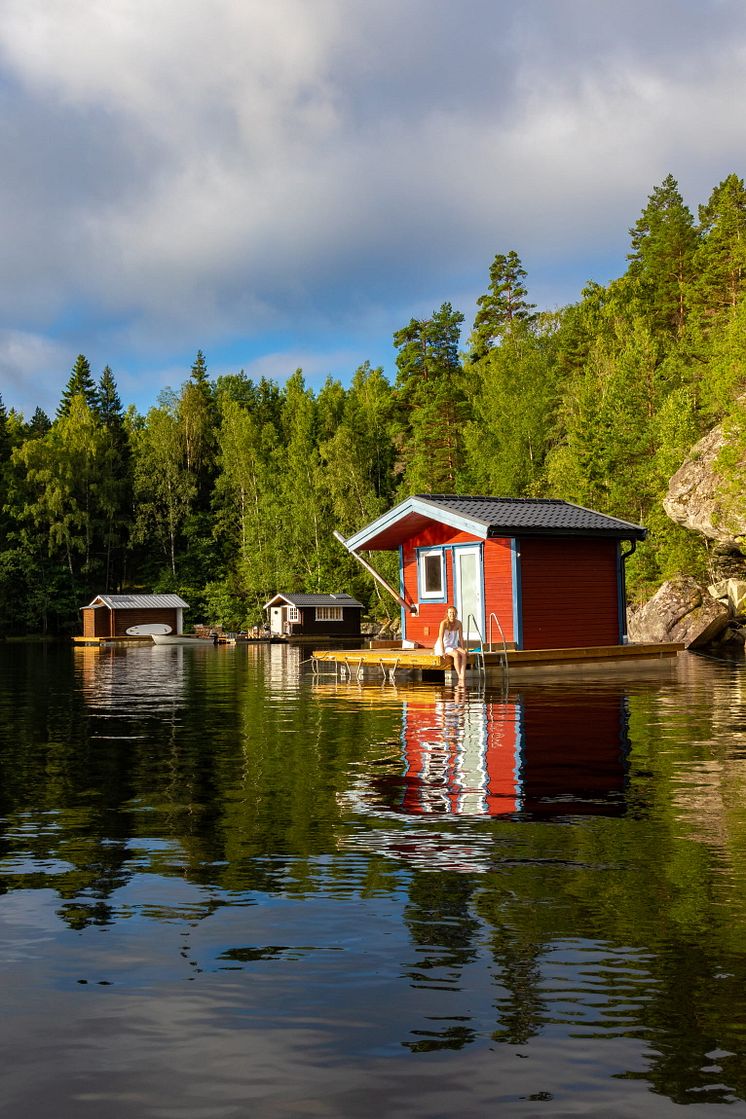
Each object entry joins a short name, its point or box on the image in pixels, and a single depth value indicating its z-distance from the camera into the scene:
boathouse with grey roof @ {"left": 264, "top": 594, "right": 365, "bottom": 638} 61.62
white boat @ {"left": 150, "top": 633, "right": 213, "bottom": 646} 61.50
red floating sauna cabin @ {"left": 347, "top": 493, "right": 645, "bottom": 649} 25.06
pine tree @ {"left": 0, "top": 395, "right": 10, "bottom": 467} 86.56
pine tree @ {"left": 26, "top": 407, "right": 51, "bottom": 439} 94.75
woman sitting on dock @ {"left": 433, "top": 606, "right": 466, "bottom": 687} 22.75
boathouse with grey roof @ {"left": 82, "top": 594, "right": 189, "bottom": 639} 63.47
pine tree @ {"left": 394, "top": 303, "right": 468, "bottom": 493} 67.56
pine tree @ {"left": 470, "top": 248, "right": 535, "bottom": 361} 87.56
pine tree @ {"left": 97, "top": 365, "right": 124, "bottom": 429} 103.94
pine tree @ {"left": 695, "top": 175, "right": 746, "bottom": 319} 57.22
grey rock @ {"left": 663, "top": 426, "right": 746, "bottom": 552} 36.50
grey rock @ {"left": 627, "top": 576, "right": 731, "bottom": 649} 39.12
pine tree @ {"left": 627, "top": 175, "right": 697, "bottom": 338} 66.44
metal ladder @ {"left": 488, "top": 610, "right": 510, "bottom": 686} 23.50
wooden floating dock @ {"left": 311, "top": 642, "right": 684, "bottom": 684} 23.64
